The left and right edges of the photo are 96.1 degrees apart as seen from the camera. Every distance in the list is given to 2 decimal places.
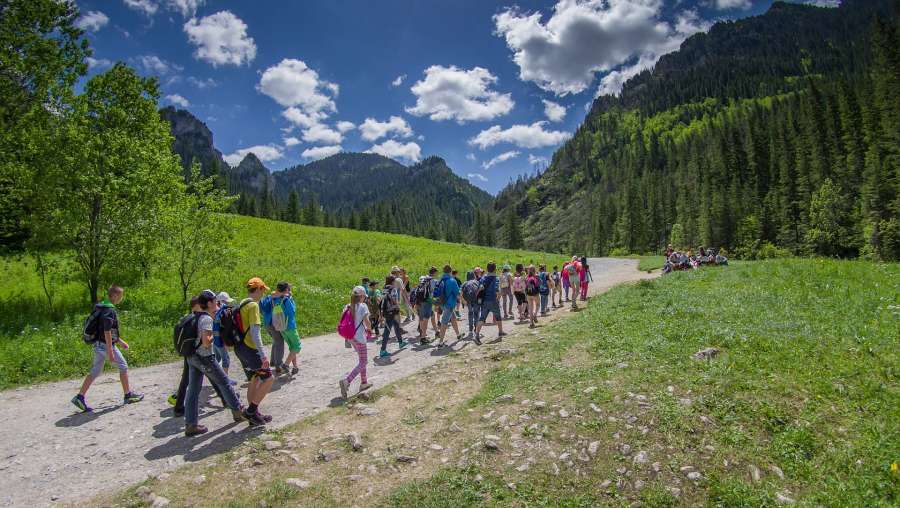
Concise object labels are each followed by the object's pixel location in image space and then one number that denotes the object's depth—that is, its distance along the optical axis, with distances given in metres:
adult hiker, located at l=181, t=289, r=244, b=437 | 7.75
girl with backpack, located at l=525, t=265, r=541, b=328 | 16.66
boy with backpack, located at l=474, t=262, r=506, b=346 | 14.00
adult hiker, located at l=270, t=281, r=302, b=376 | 11.04
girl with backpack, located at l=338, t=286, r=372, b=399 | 9.62
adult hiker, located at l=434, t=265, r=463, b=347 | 13.84
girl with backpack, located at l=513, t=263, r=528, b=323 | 17.97
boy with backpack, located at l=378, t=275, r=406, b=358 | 13.34
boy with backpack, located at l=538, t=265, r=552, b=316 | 18.30
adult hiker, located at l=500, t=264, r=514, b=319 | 19.55
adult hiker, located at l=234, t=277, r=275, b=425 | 7.96
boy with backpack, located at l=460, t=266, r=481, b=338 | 14.42
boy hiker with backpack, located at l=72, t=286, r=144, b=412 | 9.06
